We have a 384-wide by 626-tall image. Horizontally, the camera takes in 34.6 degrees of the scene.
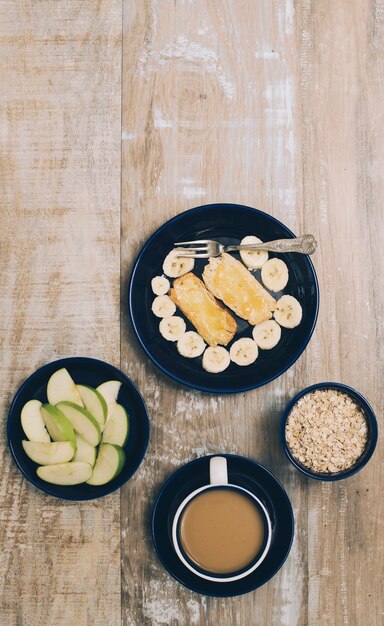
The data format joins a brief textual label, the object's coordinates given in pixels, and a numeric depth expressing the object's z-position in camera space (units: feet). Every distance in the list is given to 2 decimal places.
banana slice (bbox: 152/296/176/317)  4.20
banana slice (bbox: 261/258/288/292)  4.24
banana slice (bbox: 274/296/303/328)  4.21
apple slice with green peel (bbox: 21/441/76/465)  4.04
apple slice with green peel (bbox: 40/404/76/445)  4.03
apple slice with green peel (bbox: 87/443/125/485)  4.06
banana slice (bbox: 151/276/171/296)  4.21
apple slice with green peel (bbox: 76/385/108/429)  4.09
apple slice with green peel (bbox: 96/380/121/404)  4.16
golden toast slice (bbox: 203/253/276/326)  4.19
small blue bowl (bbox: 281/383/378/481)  4.01
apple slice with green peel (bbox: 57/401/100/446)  4.03
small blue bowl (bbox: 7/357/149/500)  4.09
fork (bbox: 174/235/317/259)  4.13
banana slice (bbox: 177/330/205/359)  4.19
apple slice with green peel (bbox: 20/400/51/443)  4.11
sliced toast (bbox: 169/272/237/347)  4.17
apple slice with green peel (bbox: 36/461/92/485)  4.03
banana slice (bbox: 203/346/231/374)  4.19
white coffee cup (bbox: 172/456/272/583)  3.90
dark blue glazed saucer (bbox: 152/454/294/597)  4.08
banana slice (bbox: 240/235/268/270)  4.24
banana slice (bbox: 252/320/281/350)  4.21
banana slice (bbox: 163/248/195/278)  4.22
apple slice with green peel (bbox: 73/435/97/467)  4.10
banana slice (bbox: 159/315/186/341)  4.19
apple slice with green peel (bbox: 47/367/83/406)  4.12
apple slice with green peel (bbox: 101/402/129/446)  4.15
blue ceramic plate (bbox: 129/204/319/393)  4.17
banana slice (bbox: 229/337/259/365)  4.21
